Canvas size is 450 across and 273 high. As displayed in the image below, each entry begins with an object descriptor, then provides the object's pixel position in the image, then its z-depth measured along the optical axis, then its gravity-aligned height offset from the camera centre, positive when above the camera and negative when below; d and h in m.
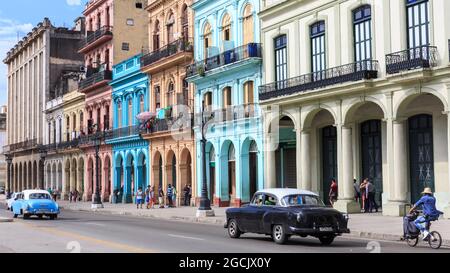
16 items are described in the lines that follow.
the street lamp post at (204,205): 33.56 -1.19
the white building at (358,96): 28.69 +3.37
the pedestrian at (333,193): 33.91 -0.77
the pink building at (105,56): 60.25 +10.11
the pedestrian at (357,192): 33.28 -0.72
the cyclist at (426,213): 19.39 -1.00
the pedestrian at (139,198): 46.00 -1.11
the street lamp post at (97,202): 47.66 -1.36
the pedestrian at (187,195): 46.75 -1.00
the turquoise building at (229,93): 39.94 +4.81
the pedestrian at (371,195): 31.92 -0.84
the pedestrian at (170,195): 46.94 -0.98
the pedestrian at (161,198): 46.36 -1.17
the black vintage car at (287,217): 19.31 -1.07
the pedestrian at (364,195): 32.06 -0.84
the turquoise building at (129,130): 54.19 +3.69
